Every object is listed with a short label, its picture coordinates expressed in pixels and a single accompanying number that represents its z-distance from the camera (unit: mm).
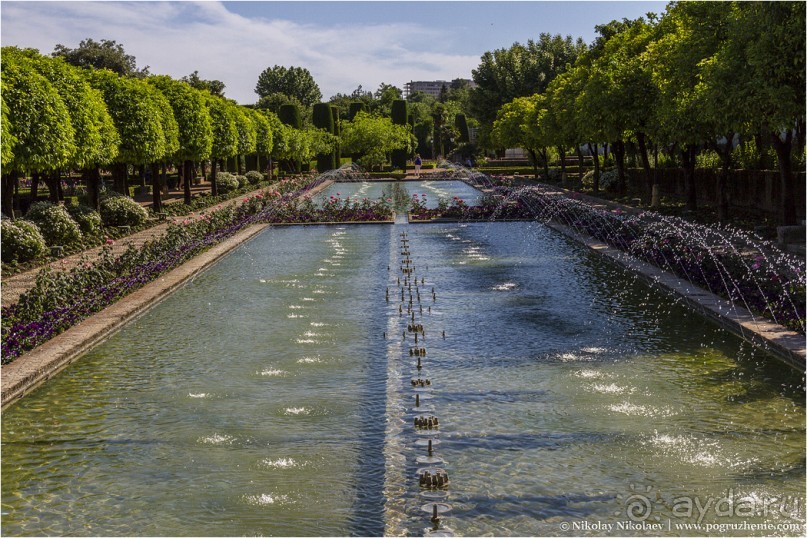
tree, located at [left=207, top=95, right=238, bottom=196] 39500
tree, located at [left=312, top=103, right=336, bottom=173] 85312
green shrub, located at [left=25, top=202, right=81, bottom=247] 20391
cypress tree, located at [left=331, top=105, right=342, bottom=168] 82188
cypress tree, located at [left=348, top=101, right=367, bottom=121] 102588
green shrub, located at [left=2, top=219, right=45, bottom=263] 17891
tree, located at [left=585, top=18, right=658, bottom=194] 26516
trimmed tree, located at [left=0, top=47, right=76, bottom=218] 19594
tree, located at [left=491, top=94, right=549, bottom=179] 44812
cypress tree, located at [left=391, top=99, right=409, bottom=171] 89000
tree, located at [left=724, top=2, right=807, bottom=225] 15039
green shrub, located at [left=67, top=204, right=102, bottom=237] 22672
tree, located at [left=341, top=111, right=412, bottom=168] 67250
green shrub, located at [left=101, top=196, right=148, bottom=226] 25641
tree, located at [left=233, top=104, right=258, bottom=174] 46031
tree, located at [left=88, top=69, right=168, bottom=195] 27688
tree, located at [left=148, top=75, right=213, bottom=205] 33688
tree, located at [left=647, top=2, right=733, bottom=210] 19614
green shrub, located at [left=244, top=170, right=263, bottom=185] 54875
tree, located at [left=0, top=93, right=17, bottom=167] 17734
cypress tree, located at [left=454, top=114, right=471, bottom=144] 113625
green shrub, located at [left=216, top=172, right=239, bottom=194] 45031
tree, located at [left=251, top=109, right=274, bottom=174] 54844
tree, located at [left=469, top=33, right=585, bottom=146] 75688
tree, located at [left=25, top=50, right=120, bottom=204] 22938
